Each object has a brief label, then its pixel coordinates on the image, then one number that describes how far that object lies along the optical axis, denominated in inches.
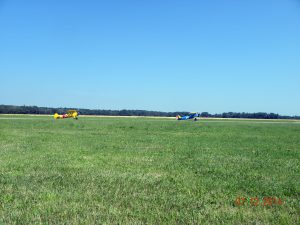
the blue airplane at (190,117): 3217.3
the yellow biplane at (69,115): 2772.6
